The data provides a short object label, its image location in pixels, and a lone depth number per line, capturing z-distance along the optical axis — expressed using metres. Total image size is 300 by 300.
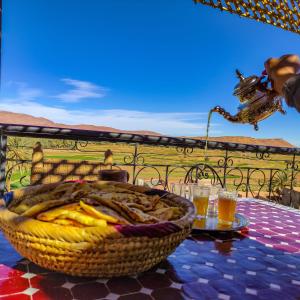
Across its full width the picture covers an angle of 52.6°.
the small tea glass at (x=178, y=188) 1.35
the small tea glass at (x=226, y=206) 1.22
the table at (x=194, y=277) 0.64
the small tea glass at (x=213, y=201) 1.31
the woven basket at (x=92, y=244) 0.55
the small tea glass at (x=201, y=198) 1.25
